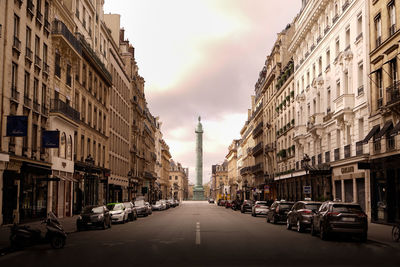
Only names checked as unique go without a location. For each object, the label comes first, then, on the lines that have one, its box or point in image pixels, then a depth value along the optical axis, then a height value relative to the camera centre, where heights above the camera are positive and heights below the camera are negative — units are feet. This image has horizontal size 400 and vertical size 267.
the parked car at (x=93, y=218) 92.02 -5.76
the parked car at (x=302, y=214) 81.87 -4.54
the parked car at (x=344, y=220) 66.59 -4.47
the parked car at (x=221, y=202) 323.37 -10.86
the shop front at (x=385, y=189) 94.89 -0.67
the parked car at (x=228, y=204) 274.16 -10.14
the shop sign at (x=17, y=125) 82.12 +9.44
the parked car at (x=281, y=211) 108.47 -5.28
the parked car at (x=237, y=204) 230.48 -8.22
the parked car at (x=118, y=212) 113.50 -5.90
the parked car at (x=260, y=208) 151.74 -6.58
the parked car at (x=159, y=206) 231.11 -9.14
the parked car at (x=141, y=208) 156.97 -6.90
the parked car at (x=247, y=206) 190.08 -7.48
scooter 55.47 -5.41
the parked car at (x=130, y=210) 125.40 -6.13
